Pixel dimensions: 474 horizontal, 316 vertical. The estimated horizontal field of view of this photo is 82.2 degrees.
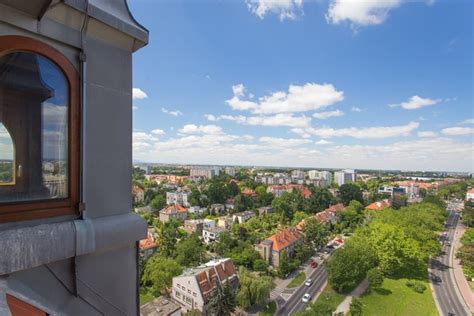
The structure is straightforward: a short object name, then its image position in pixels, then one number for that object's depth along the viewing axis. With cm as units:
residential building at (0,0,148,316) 131
